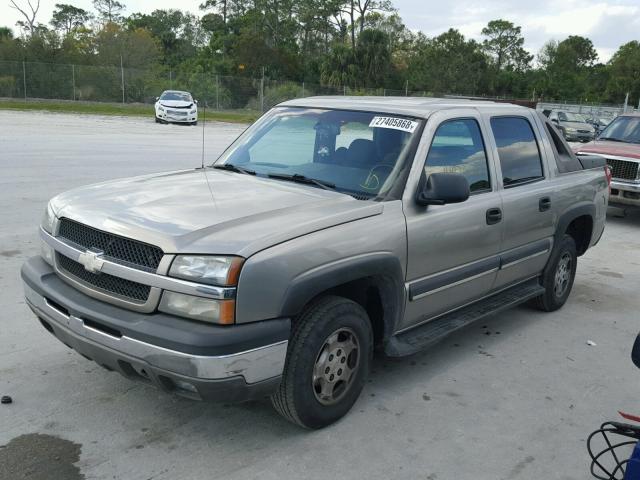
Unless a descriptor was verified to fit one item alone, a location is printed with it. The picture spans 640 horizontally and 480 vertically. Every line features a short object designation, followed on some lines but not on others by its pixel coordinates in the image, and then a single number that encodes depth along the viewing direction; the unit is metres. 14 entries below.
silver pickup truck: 3.04
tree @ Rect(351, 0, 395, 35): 72.75
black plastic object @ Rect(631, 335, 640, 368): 2.62
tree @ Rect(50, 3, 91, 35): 84.95
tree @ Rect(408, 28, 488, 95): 66.81
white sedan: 28.61
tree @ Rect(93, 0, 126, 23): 80.50
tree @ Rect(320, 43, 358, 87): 56.25
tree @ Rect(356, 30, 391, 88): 56.75
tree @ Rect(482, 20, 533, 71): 96.62
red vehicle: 10.44
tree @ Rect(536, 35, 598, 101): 79.00
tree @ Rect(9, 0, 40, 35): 58.11
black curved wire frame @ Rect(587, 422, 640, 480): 2.68
